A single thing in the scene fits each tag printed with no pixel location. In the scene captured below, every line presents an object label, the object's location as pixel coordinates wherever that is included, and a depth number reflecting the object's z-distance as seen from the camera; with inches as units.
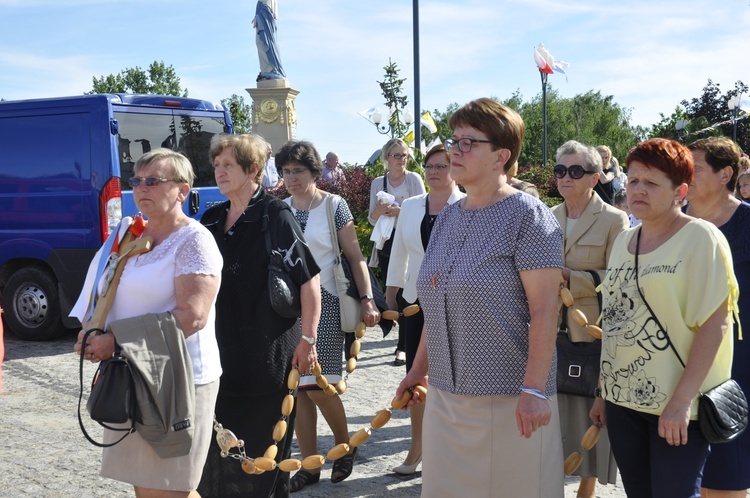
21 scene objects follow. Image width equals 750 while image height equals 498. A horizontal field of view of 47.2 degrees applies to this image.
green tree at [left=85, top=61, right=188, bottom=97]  2265.0
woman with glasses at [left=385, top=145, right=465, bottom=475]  200.1
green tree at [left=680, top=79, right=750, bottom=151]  1400.1
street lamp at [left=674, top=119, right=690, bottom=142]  1075.8
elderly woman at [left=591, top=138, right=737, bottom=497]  112.0
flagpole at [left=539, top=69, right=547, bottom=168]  1082.1
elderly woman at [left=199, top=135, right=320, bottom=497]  153.6
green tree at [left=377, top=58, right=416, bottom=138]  553.9
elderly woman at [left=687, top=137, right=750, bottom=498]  129.6
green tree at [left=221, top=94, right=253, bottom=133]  1986.7
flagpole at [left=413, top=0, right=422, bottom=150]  586.7
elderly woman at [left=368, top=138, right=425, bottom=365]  305.9
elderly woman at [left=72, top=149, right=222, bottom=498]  127.0
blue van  353.7
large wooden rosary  147.6
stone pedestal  956.6
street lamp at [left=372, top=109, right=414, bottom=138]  538.3
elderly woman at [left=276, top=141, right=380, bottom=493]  194.1
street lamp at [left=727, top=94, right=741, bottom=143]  956.0
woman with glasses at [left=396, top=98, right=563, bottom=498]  113.5
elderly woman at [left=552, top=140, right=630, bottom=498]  165.8
